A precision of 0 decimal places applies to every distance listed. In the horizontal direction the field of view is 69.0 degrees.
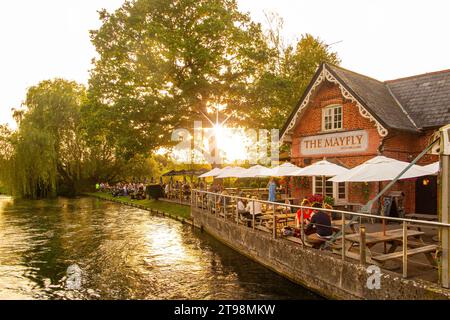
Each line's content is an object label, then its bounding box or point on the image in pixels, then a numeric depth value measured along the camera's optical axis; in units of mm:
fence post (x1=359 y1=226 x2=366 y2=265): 6949
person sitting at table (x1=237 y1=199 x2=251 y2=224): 12953
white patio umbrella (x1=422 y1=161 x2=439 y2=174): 9884
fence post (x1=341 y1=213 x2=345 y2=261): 7391
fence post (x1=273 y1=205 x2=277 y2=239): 10117
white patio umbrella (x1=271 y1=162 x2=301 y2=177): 16041
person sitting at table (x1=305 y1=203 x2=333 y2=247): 8539
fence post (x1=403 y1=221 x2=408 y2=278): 6082
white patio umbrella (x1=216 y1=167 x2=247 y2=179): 19475
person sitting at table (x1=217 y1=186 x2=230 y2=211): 14438
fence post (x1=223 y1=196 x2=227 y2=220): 14421
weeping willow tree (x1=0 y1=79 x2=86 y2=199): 37844
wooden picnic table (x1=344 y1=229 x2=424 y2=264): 7234
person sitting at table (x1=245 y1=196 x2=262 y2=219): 12236
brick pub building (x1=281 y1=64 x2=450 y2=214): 15328
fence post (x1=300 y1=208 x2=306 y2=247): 8780
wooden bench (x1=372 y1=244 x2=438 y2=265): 6630
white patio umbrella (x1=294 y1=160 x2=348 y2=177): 13262
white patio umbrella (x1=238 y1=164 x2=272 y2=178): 16847
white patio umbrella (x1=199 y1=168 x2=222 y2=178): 22138
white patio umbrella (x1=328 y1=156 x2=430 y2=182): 9836
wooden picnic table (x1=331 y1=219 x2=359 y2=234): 9612
